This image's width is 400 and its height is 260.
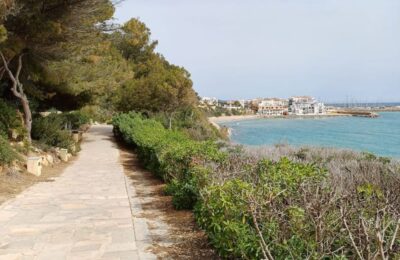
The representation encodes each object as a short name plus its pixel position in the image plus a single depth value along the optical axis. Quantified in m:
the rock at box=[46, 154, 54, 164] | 14.14
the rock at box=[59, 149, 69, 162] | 15.56
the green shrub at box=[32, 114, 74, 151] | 16.89
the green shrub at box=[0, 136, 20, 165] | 10.83
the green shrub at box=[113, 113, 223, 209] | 7.01
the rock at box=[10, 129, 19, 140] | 13.81
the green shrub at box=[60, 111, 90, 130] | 26.06
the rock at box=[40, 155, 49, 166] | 13.66
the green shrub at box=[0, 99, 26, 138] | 13.64
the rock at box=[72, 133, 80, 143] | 22.31
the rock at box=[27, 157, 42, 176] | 11.73
